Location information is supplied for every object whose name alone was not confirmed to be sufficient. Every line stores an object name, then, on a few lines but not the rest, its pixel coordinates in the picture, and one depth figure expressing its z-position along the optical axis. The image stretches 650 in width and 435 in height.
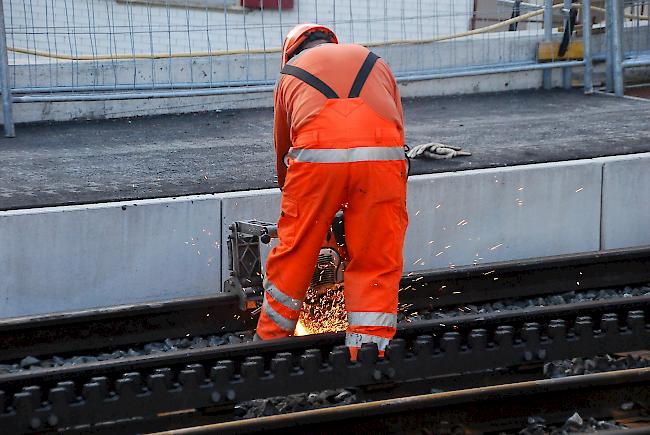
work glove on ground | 15.98
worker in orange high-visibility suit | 10.49
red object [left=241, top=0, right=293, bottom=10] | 25.52
